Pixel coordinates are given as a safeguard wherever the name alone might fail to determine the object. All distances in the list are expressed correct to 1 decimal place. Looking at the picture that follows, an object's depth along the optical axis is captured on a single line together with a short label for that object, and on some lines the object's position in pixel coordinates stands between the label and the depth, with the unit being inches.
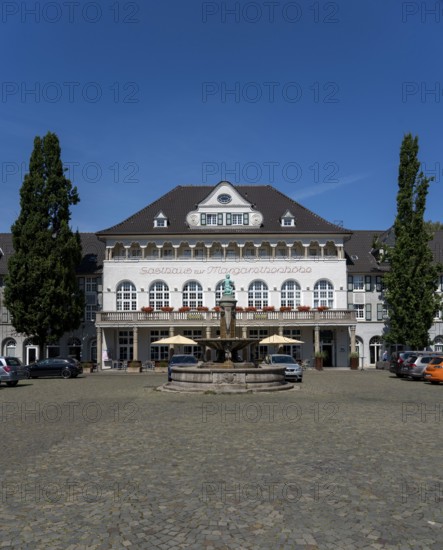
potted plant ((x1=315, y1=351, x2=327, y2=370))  1819.6
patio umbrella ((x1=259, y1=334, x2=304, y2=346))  1636.3
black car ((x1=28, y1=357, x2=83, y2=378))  1408.7
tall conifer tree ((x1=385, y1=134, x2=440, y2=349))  1800.0
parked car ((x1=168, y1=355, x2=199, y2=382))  1242.0
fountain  885.2
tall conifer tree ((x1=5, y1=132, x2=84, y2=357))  1729.8
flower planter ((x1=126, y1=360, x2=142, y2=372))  1772.9
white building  1982.0
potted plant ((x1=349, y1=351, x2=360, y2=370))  1913.1
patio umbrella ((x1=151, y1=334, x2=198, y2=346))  1654.8
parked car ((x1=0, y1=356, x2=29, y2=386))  1099.9
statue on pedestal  1193.7
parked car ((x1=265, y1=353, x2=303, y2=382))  1167.6
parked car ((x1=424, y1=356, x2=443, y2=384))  1124.5
